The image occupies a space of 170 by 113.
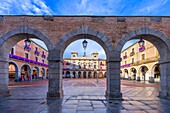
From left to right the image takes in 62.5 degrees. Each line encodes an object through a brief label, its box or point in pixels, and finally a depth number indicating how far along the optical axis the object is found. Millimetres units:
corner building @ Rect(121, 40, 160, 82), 28297
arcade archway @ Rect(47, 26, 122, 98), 9289
